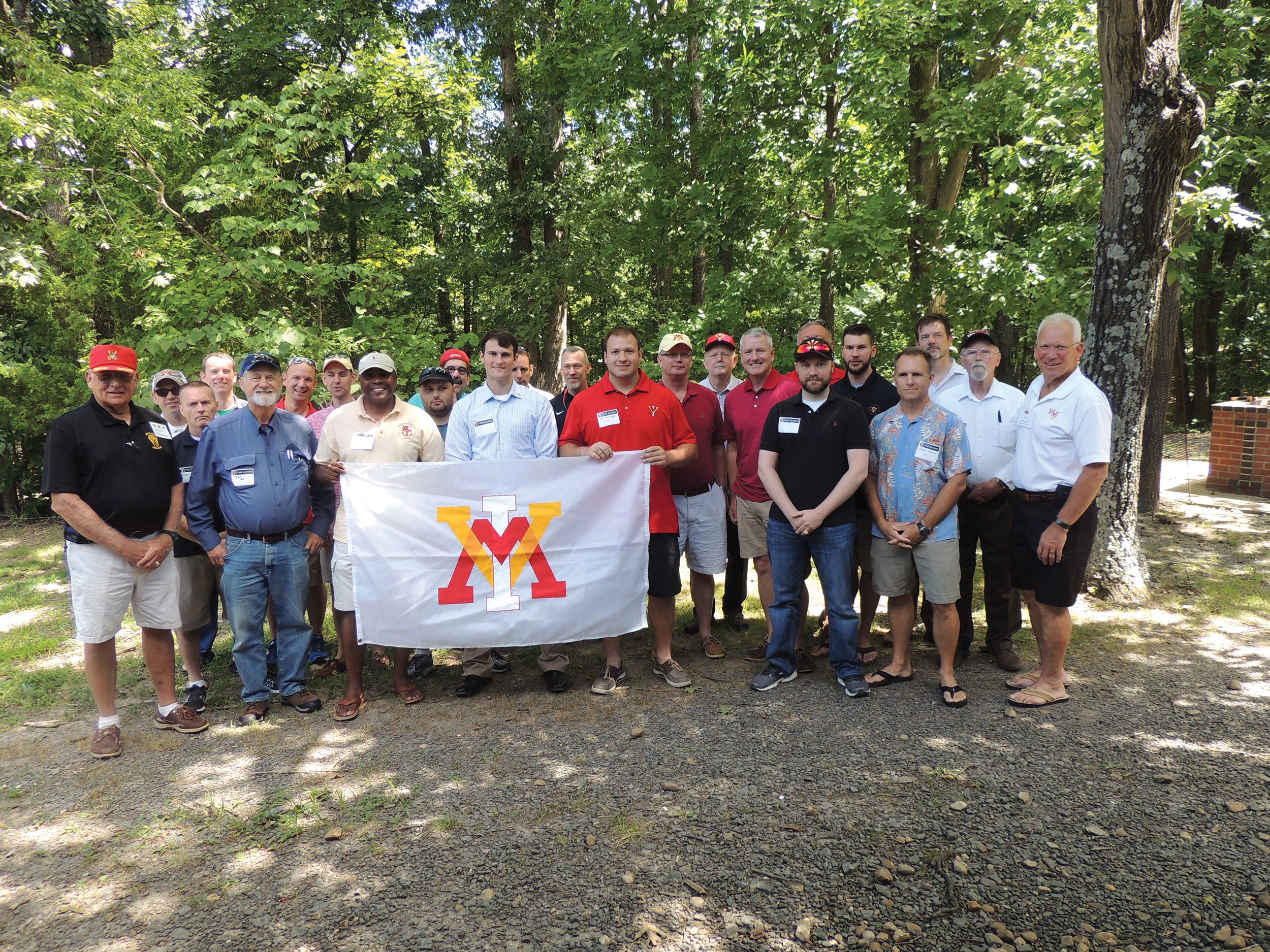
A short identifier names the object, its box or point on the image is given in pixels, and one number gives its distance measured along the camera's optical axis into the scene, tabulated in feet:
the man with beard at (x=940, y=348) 16.94
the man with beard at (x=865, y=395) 16.01
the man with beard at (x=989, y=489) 15.81
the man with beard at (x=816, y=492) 14.46
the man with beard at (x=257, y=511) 14.46
